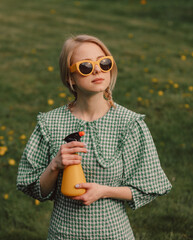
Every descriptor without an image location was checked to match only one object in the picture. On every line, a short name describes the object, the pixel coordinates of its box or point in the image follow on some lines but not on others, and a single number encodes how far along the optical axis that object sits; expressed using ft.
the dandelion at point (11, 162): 12.48
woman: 6.32
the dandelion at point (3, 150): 13.01
